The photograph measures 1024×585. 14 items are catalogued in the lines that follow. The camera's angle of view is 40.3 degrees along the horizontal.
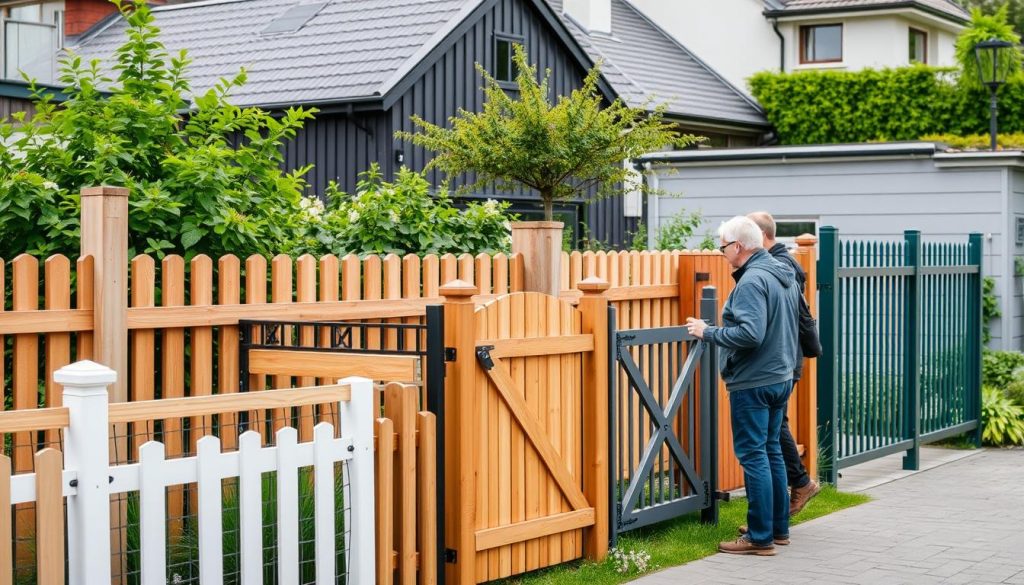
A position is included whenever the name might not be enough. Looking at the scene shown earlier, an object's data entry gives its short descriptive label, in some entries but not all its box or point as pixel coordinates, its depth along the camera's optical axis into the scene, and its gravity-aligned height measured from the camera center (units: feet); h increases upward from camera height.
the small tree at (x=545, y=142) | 34.47 +3.45
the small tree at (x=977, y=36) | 89.71 +15.53
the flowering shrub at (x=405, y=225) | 29.07 +1.15
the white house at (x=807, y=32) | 106.83 +19.32
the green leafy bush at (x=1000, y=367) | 47.37 -3.15
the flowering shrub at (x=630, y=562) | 24.06 -4.93
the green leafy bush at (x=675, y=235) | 43.11 +1.34
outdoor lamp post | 59.77 +9.86
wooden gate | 21.39 -2.61
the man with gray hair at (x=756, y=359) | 24.94 -1.49
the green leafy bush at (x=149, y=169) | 22.79 +1.94
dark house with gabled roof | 64.80 +11.14
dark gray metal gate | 25.52 -2.82
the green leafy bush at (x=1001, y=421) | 42.57 -4.49
